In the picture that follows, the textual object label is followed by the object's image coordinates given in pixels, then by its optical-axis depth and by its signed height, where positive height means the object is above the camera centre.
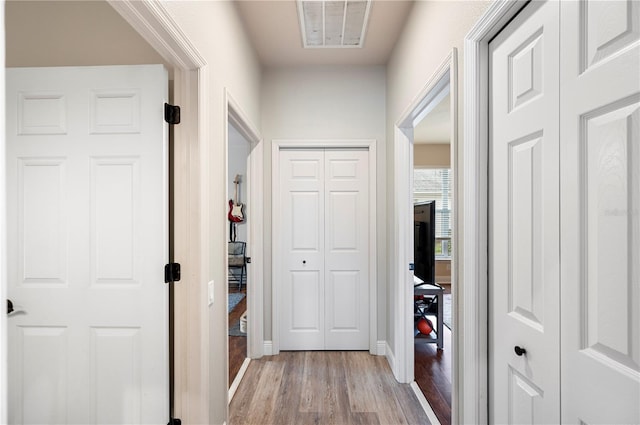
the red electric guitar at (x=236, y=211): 5.72 +0.00
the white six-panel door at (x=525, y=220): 0.99 -0.03
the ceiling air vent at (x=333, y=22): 2.16 +1.38
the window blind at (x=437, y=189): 6.32 +0.42
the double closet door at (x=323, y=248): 3.12 -0.36
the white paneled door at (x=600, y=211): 0.76 +0.00
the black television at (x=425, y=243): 2.89 -0.30
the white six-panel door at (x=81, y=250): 1.50 -0.18
